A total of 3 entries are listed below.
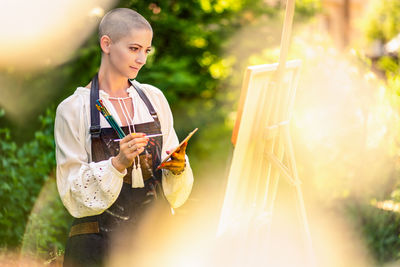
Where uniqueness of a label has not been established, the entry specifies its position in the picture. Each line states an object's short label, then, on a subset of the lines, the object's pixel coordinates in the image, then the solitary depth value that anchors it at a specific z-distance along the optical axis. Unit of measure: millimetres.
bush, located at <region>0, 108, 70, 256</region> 6551
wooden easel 4914
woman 3701
